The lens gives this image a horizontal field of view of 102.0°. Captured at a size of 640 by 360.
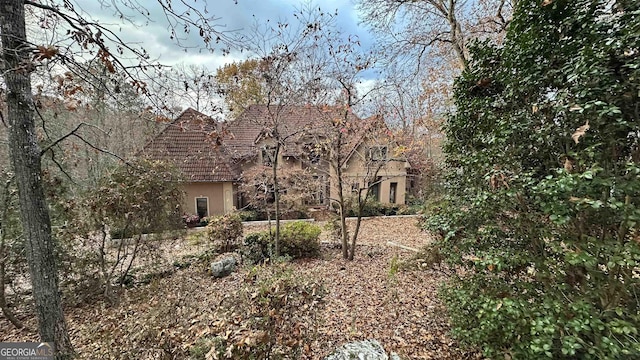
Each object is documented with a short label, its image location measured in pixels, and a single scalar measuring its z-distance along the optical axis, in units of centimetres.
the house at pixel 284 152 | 798
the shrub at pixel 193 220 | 1276
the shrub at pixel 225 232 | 866
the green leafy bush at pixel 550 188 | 217
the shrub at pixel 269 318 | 221
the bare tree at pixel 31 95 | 248
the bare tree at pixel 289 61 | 677
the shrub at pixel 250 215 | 1412
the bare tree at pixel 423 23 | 778
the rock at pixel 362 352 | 319
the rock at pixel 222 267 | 721
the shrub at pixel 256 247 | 829
